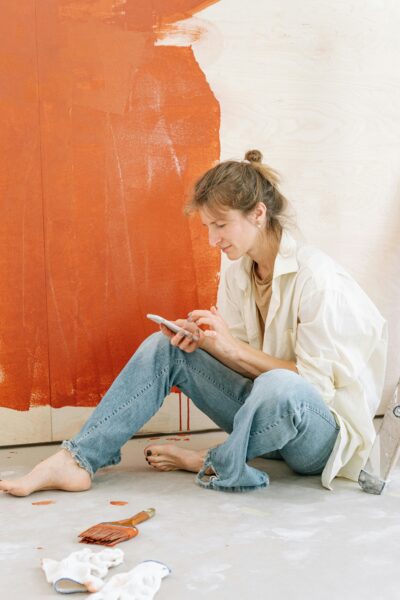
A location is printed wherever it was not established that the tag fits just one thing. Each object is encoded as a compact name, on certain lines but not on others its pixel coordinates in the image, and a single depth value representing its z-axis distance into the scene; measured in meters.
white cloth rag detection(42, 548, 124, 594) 1.50
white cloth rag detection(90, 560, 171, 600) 1.45
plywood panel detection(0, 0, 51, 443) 2.46
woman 2.02
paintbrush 1.72
